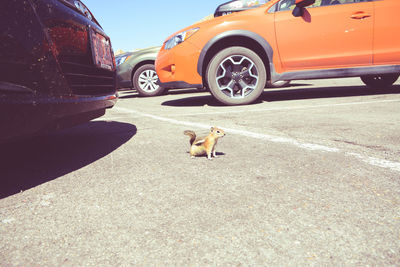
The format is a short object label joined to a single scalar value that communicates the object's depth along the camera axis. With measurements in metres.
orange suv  3.97
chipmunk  1.94
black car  1.41
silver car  6.95
